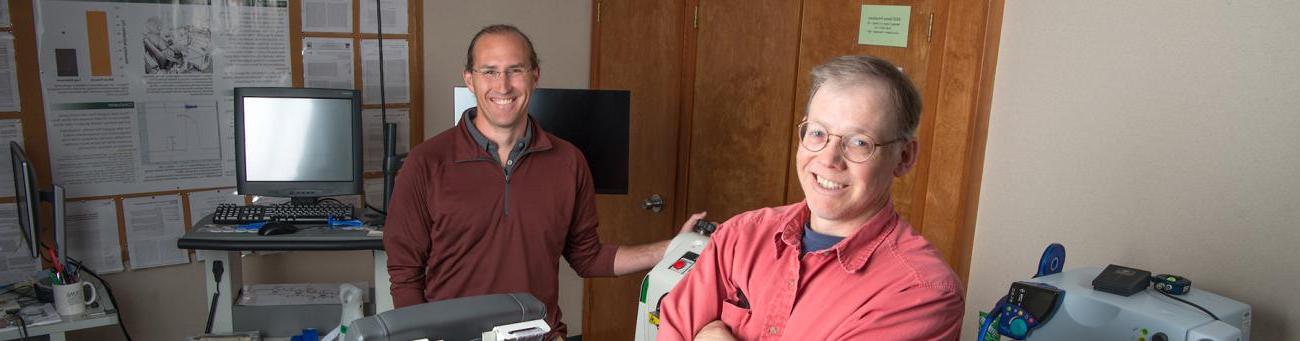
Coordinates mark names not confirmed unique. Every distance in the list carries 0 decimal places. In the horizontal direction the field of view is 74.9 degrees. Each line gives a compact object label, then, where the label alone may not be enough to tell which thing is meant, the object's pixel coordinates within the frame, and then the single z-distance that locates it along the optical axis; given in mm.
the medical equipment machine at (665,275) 1945
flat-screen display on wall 2779
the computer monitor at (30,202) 2504
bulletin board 2775
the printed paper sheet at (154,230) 3010
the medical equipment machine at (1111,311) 1479
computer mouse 2680
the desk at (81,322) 2377
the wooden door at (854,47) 2262
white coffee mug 2492
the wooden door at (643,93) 3234
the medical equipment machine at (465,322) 1075
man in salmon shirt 1186
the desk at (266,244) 2623
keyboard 2812
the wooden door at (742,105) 2779
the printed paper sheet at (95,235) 2904
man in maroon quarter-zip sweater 2051
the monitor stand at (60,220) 2592
